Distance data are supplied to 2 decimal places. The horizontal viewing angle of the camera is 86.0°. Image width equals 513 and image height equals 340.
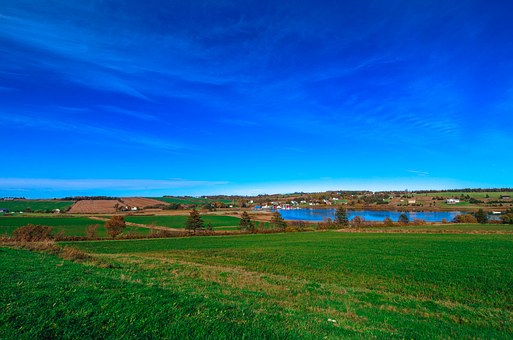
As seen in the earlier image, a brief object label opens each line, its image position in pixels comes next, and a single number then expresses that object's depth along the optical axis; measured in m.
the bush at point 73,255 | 17.75
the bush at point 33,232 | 51.78
